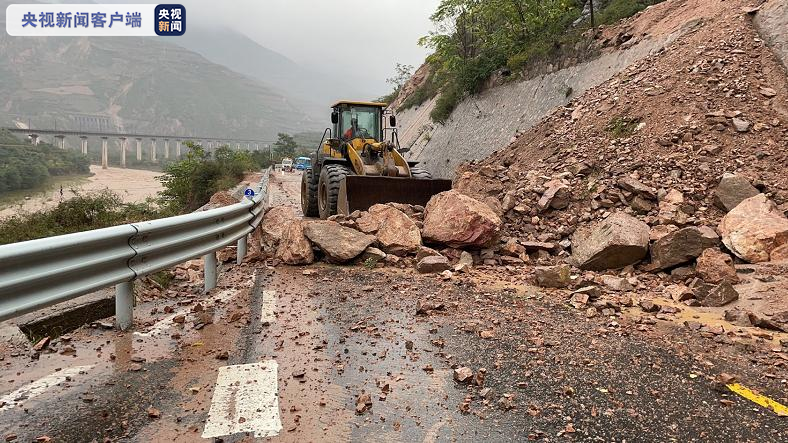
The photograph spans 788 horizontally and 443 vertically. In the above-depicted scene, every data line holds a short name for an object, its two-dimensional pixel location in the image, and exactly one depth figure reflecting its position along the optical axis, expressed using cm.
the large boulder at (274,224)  730
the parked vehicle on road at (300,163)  5594
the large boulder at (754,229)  583
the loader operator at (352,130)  1303
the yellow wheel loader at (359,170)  1040
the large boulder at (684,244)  590
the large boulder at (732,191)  699
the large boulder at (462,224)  700
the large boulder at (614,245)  616
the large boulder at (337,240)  663
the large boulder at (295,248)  663
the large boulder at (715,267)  537
